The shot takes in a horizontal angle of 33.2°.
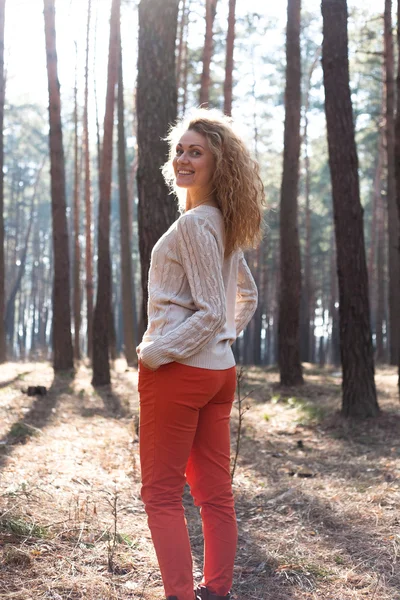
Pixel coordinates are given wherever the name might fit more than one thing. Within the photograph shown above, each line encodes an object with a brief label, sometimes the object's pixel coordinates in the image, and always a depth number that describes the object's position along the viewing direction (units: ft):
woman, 8.68
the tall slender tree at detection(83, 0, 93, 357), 61.36
